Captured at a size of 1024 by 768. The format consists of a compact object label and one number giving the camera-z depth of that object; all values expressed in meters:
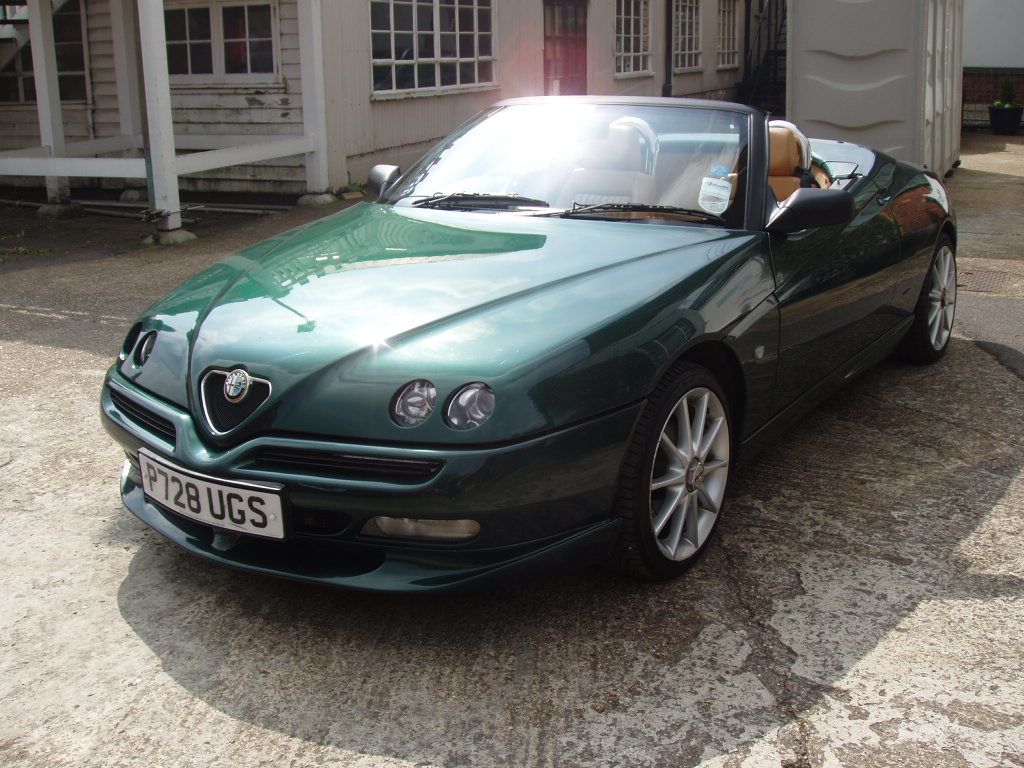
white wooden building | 11.26
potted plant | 21.14
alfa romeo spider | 2.75
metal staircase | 23.98
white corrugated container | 10.84
